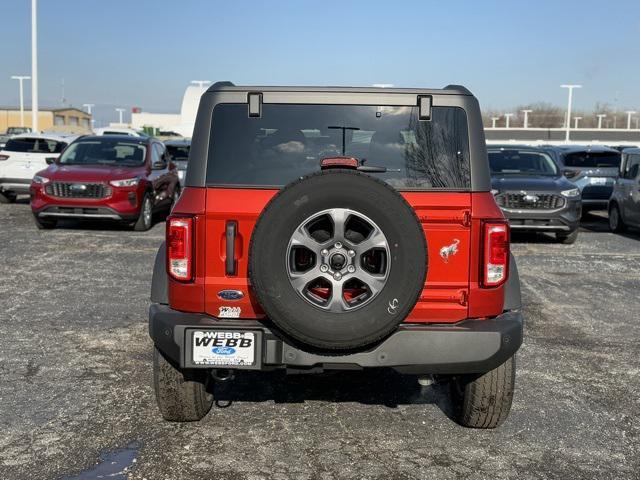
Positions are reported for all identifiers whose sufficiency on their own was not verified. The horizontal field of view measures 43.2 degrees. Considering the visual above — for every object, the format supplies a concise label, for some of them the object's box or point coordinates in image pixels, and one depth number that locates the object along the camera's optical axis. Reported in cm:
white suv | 1689
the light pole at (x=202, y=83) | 6543
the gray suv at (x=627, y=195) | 1412
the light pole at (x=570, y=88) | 5484
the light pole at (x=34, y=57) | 3216
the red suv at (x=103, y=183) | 1305
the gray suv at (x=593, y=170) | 1717
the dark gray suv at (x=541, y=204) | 1284
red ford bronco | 373
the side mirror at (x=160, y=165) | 1389
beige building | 10344
